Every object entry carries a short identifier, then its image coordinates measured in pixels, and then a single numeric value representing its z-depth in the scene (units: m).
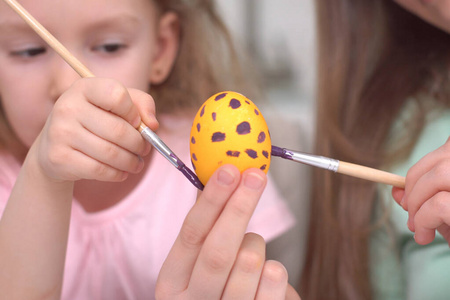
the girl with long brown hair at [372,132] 0.85
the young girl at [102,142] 0.50
